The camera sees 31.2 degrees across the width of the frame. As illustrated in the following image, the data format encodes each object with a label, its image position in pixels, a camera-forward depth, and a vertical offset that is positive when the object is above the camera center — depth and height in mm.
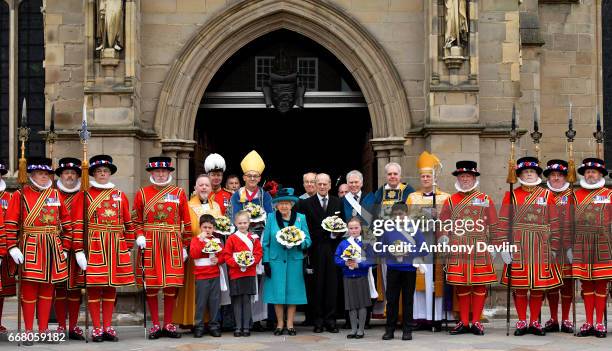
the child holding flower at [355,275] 12539 -884
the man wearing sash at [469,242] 12562 -498
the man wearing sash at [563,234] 12578 -403
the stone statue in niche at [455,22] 14992 +2426
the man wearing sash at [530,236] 12500 -427
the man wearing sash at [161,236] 12500 -430
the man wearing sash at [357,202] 13375 -40
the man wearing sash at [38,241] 11883 -469
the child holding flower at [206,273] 12602 -863
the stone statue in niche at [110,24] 14844 +2366
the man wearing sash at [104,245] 12219 -522
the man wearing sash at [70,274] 12305 -850
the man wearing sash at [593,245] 12344 -521
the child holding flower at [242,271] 12625 -835
